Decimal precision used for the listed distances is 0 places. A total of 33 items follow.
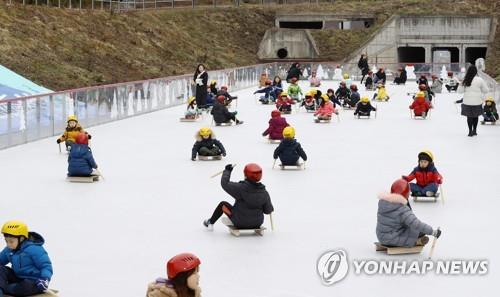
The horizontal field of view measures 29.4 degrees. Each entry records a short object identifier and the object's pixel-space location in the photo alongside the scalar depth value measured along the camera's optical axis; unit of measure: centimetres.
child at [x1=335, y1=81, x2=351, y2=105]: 3516
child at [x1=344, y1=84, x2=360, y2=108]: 3428
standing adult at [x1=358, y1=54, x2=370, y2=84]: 5300
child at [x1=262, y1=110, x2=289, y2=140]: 2327
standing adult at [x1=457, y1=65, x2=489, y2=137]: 2406
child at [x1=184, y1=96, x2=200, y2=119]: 3002
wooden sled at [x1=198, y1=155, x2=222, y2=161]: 1992
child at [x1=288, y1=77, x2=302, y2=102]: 3672
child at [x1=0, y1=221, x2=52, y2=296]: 857
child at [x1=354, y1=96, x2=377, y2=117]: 3105
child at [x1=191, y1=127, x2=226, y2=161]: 1984
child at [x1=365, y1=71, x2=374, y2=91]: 4672
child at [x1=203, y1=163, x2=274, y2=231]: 1177
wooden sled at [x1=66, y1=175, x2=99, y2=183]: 1673
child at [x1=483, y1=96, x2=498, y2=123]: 2778
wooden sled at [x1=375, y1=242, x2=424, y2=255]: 1074
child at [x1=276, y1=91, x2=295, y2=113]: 3266
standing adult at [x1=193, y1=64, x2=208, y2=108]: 3097
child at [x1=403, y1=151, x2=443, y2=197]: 1434
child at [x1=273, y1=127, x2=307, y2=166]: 1834
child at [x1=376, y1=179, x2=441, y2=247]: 1047
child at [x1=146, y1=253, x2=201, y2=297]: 674
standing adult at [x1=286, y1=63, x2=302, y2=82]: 4973
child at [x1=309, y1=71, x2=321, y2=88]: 4916
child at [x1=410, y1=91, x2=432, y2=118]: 3091
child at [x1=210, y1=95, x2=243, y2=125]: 2825
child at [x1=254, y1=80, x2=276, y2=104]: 3733
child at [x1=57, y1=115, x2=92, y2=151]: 2013
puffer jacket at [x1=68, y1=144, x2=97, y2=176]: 1650
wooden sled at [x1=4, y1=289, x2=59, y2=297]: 871
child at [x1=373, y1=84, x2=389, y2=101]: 3903
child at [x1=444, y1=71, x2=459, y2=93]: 4488
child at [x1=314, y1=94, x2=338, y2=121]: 2933
